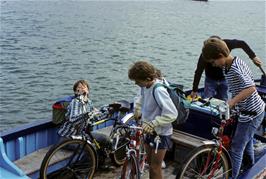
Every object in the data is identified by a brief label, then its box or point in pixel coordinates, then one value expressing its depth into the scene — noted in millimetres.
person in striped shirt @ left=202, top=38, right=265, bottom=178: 3553
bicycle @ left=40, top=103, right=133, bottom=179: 3939
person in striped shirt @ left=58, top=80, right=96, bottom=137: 4332
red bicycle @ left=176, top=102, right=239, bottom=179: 3672
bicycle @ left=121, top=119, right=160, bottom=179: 3570
